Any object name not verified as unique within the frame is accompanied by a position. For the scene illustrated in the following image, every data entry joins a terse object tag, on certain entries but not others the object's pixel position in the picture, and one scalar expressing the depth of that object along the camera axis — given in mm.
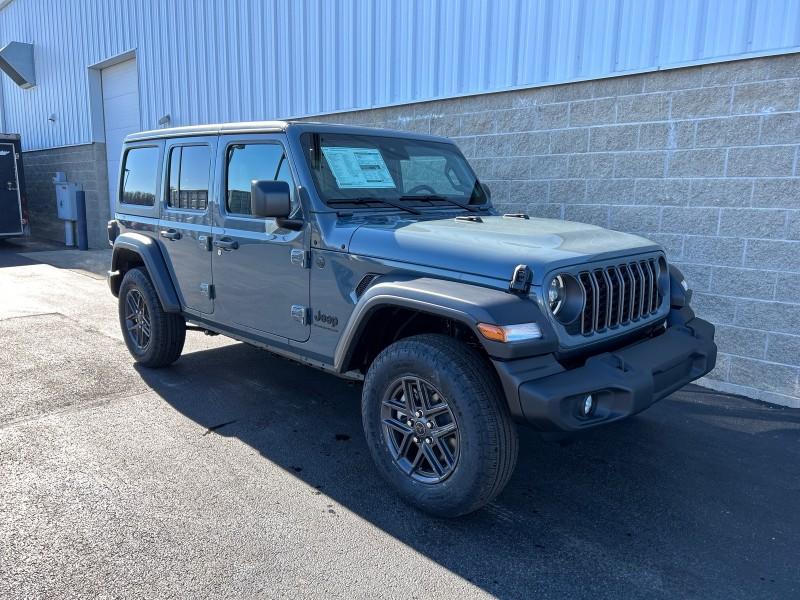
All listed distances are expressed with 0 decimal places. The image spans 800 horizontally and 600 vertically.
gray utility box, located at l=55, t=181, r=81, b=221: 14398
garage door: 13195
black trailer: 14422
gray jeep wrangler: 2785
